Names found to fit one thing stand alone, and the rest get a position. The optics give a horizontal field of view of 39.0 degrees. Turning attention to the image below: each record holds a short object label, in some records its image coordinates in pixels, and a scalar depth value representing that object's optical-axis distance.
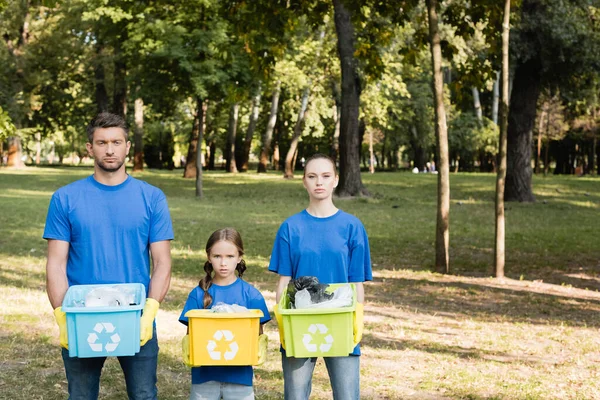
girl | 4.16
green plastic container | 3.82
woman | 4.17
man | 3.95
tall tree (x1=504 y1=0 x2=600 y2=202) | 22.42
